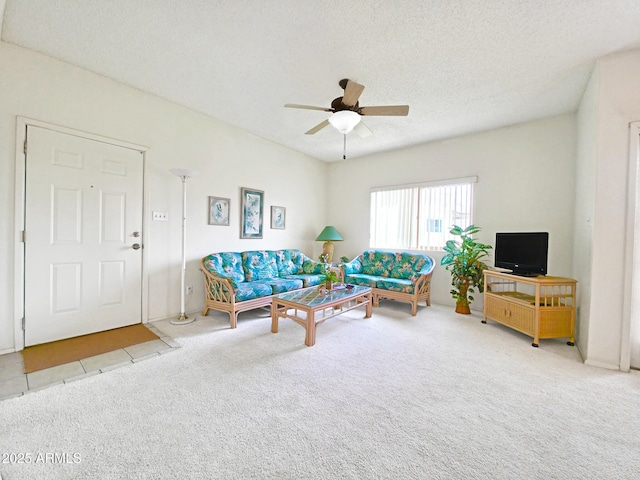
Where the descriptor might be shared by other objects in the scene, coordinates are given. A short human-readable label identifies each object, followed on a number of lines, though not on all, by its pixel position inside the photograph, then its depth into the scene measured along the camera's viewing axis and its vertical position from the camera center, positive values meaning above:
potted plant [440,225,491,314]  3.92 -0.35
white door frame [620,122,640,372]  2.33 -0.09
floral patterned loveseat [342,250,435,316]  4.02 -0.63
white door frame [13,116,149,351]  2.49 +0.01
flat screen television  3.12 -0.14
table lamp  5.32 -0.04
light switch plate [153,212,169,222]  3.44 +0.20
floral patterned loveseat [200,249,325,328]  3.40 -0.65
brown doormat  2.34 -1.15
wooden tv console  2.89 -0.76
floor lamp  3.34 -0.16
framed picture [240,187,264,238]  4.43 +0.37
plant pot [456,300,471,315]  4.00 -1.02
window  4.45 +0.46
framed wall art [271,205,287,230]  4.94 +0.32
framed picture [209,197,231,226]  4.02 +0.34
